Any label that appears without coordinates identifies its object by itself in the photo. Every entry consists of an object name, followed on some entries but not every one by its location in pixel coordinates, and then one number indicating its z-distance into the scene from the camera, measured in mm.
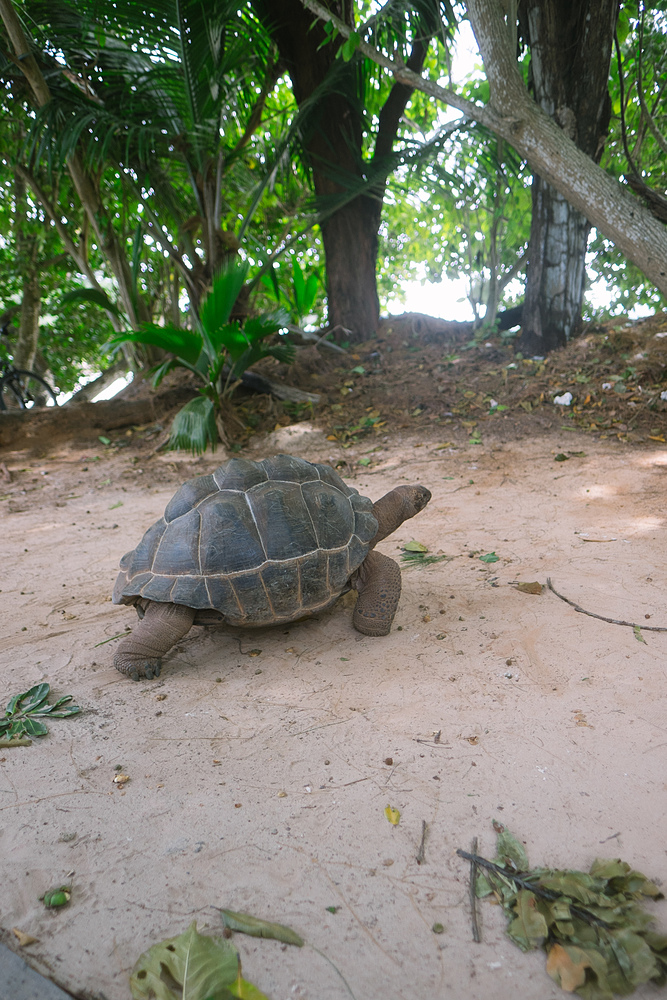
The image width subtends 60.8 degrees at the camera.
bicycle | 9336
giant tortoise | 2662
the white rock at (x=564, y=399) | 6523
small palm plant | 6270
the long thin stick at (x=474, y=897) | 1405
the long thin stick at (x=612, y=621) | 2589
